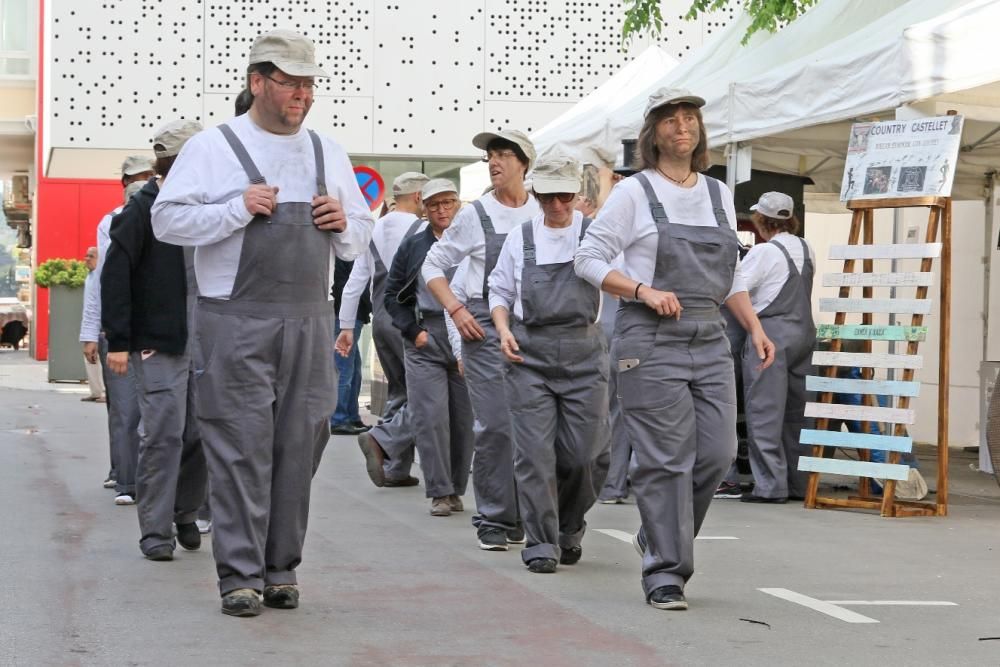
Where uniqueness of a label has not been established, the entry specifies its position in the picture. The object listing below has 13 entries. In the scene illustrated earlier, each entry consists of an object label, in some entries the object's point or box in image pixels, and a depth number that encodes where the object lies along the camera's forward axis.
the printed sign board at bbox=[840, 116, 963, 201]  9.56
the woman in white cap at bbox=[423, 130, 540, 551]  8.17
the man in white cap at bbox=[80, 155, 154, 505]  9.60
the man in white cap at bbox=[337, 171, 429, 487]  11.02
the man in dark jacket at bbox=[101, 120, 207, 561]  7.51
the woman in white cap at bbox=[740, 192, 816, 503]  10.71
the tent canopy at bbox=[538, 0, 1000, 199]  9.48
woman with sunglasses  7.41
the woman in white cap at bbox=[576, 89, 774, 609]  6.40
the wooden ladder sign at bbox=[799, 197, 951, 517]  9.84
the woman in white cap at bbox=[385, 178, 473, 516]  9.73
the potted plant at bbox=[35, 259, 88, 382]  23.73
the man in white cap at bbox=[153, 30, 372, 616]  6.05
